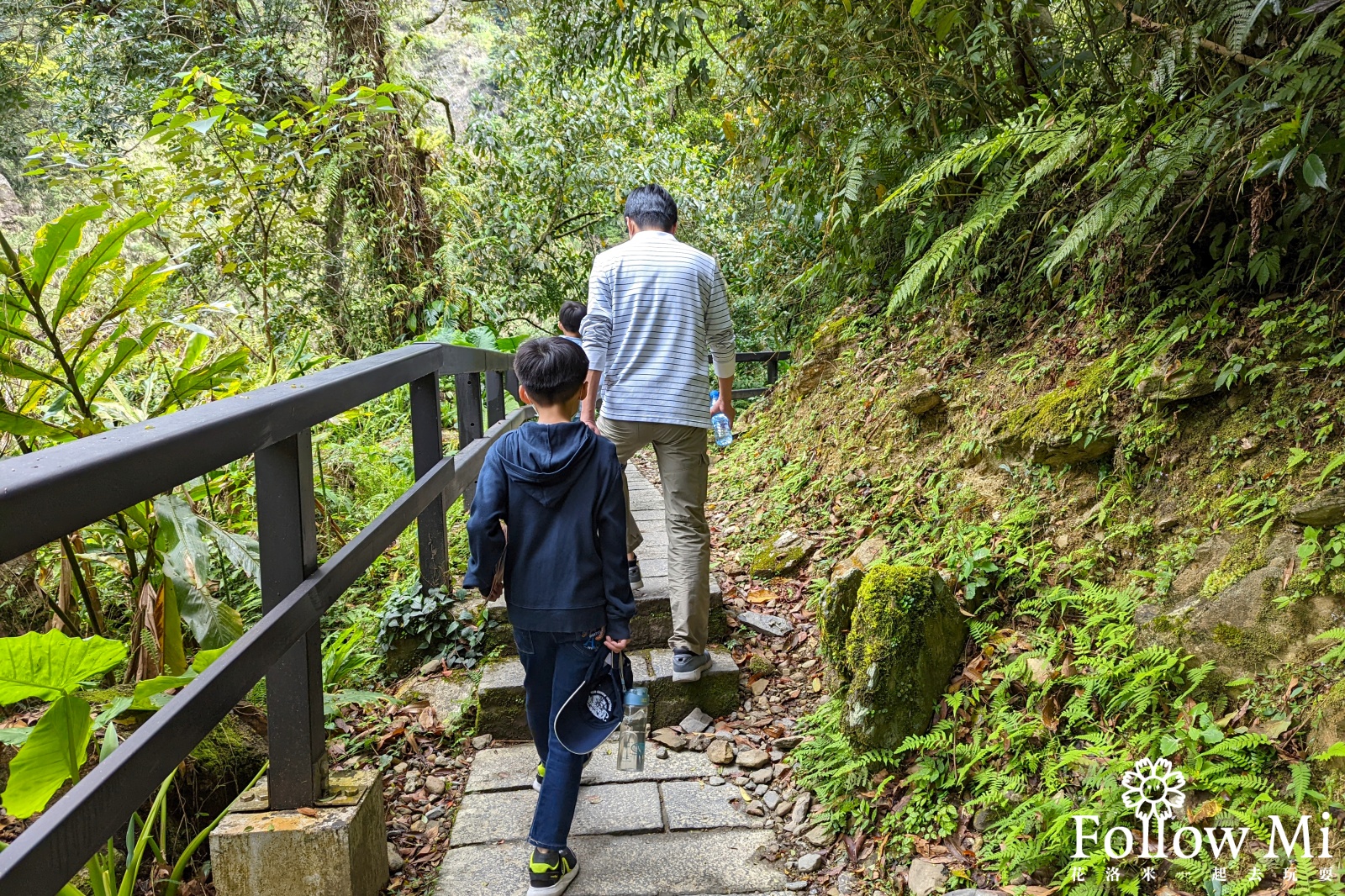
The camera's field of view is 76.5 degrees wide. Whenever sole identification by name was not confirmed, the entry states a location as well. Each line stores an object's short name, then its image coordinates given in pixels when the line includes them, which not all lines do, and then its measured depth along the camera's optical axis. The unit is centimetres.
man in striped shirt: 369
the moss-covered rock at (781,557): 500
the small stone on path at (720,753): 343
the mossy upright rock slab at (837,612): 339
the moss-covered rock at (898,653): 301
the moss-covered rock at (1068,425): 348
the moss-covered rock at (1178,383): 317
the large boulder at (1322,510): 251
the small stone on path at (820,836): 287
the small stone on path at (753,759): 339
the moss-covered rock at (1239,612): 240
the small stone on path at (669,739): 355
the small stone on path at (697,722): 367
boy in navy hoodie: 263
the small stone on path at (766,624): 430
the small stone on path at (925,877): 245
